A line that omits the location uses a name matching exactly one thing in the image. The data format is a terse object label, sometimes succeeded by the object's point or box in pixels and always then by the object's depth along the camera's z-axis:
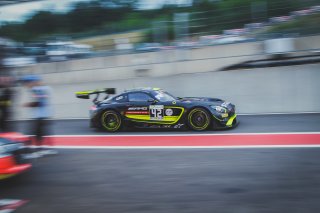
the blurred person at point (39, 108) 7.68
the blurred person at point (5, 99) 7.62
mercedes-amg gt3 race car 10.00
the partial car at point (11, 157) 5.57
